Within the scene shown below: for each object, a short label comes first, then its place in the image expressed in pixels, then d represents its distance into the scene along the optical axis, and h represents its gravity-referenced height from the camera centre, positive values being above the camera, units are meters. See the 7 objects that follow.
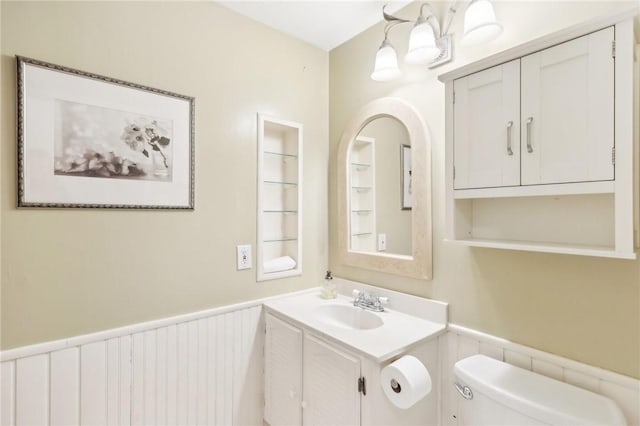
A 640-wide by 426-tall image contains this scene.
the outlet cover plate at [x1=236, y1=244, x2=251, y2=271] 1.76 -0.25
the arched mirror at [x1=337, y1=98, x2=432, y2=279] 1.61 +0.13
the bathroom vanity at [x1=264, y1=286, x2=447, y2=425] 1.25 -0.66
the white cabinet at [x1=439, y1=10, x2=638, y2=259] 0.91 +0.24
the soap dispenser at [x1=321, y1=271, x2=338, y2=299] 1.97 -0.50
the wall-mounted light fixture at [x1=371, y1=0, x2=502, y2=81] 1.23 +0.79
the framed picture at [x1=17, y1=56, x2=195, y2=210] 1.20 +0.31
